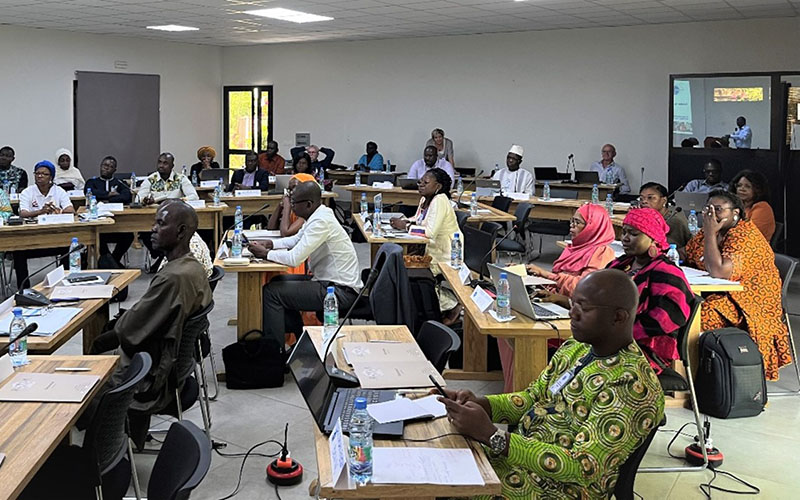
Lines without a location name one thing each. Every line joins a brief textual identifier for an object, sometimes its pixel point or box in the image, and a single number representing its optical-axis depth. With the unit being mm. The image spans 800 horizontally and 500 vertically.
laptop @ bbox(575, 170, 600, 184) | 11234
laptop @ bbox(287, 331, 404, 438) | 2383
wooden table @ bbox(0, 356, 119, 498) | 2061
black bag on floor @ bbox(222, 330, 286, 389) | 4973
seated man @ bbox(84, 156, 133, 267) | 8461
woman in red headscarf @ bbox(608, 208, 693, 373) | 3691
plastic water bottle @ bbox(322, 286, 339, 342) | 4027
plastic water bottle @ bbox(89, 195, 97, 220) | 7355
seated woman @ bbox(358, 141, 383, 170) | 13719
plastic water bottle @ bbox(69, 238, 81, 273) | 4763
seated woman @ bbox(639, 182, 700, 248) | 6184
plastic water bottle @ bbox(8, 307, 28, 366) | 2998
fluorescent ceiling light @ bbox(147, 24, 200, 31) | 12461
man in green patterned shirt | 2242
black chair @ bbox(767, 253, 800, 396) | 4926
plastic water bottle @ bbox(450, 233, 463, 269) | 5244
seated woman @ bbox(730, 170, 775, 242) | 6145
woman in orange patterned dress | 4766
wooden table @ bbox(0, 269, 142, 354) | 3344
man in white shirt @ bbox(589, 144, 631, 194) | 11648
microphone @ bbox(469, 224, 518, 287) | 4551
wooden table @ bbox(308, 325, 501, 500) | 2025
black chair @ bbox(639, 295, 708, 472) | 3701
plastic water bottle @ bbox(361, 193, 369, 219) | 8094
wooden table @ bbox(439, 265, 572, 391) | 3586
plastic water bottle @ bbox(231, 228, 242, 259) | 5383
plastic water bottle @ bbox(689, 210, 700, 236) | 7079
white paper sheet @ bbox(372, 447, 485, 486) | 2059
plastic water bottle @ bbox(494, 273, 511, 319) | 3748
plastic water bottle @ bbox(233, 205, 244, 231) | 5938
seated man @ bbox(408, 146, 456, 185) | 11414
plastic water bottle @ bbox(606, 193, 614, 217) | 8508
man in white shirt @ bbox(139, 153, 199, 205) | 8750
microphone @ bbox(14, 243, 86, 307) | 3898
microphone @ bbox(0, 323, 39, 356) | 2789
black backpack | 4422
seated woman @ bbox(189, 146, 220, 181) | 11886
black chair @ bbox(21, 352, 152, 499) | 2568
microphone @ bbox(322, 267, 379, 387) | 2762
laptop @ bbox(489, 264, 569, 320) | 3709
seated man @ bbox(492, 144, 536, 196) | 10605
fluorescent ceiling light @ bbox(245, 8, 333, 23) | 10539
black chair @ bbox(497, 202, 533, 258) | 8273
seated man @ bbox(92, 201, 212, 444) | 3529
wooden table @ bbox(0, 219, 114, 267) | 6715
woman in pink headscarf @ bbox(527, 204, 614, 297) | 4672
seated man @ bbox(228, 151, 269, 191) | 10547
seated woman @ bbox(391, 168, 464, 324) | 6418
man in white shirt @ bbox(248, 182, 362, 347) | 5250
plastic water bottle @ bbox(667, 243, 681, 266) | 4874
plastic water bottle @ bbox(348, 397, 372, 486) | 2049
